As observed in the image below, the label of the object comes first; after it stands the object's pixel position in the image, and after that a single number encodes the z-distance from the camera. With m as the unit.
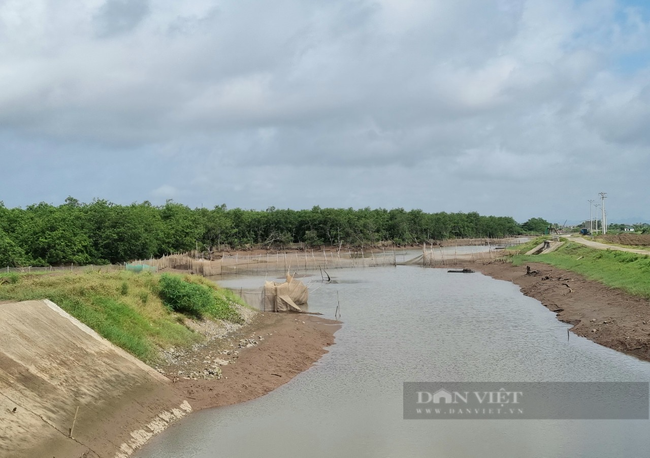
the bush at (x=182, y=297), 26.08
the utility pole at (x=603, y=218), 111.26
